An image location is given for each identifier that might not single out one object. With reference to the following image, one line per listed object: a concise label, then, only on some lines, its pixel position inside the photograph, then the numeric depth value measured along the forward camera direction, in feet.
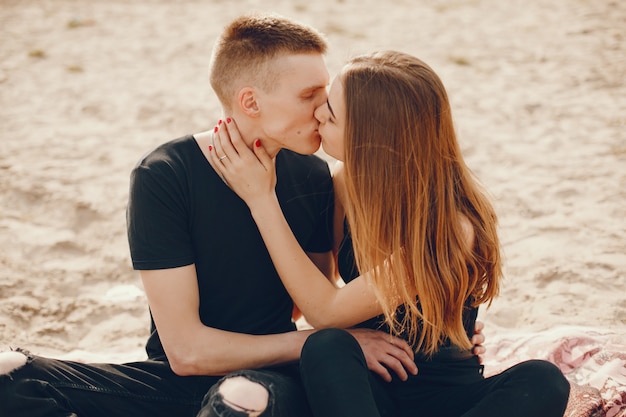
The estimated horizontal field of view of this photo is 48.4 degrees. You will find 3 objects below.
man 8.60
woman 8.46
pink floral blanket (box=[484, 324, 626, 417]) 9.87
